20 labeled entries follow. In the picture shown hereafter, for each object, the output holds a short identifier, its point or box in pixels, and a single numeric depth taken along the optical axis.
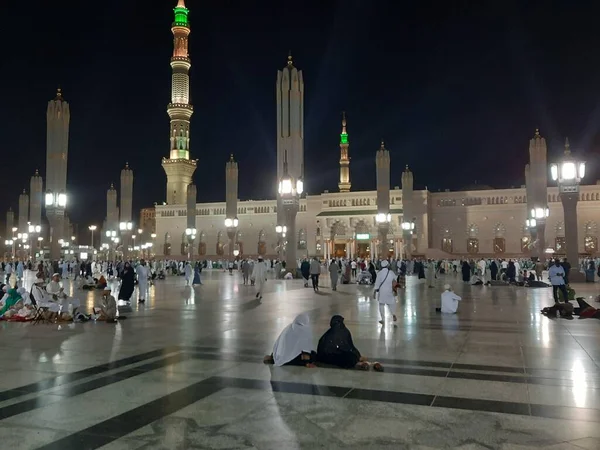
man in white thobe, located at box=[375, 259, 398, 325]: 9.24
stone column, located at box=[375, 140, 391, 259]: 31.45
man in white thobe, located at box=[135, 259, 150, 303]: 14.12
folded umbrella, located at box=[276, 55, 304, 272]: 23.56
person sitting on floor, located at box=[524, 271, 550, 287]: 19.14
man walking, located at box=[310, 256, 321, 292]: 17.08
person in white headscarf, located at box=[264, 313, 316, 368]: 5.59
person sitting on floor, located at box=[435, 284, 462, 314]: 10.48
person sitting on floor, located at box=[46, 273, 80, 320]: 9.50
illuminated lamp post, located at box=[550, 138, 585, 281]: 19.39
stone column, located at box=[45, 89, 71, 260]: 23.48
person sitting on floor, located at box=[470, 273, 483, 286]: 20.77
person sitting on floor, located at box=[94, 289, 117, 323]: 9.42
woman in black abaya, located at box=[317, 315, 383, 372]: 5.48
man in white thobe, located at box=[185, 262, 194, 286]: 20.31
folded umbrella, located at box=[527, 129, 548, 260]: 28.30
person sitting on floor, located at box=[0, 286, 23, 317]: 9.72
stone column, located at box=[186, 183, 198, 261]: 36.72
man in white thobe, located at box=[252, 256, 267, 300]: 14.27
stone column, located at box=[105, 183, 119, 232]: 39.88
